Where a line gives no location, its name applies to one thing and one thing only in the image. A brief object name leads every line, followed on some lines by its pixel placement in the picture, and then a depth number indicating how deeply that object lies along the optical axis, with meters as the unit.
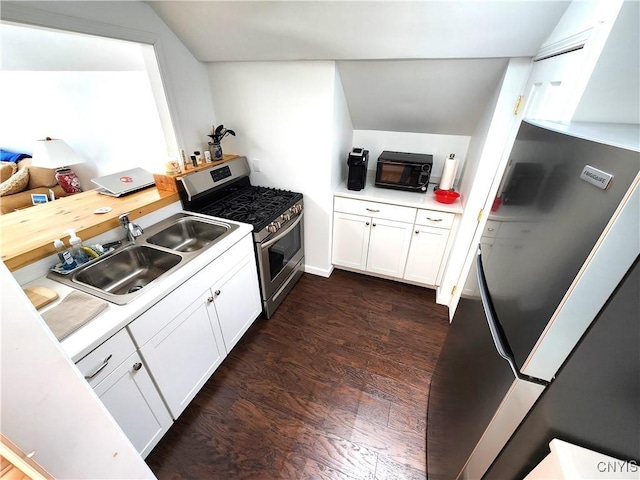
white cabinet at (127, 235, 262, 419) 1.23
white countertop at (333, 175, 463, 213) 2.09
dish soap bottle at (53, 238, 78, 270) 1.26
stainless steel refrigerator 0.46
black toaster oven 2.25
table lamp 2.63
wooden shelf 1.83
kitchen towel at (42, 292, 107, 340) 0.97
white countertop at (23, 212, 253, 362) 0.94
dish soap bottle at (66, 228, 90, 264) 1.30
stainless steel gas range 1.89
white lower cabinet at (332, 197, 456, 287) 2.18
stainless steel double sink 1.26
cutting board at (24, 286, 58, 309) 1.07
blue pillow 3.52
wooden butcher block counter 1.20
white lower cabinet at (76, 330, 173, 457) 1.00
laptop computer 1.75
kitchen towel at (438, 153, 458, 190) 2.16
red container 2.12
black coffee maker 2.25
